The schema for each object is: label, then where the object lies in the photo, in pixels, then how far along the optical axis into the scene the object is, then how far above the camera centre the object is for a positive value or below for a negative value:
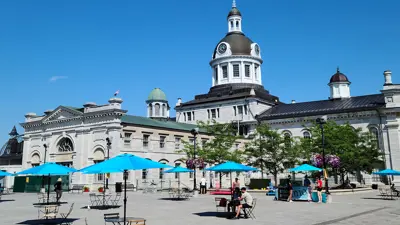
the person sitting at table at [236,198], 17.37 -0.82
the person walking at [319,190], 26.17 -0.73
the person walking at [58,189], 27.65 -0.43
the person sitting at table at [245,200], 16.89 -0.90
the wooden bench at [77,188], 43.81 -0.54
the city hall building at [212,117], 45.41 +8.47
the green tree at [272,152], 42.47 +2.99
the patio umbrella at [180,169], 36.22 +1.13
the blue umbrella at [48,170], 21.45 +0.77
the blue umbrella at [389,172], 32.00 +0.46
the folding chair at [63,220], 14.91 -1.43
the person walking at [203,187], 36.34 -0.55
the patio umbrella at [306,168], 31.39 +0.88
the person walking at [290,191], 26.82 -0.78
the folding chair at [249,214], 17.33 -1.54
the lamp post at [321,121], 28.21 +4.19
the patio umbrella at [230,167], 24.57 +0.84
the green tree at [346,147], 38.06 +3.27
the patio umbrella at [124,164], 14.35 +0.67
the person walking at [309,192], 27.17 -0.88
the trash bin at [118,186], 39.34 -0.41
